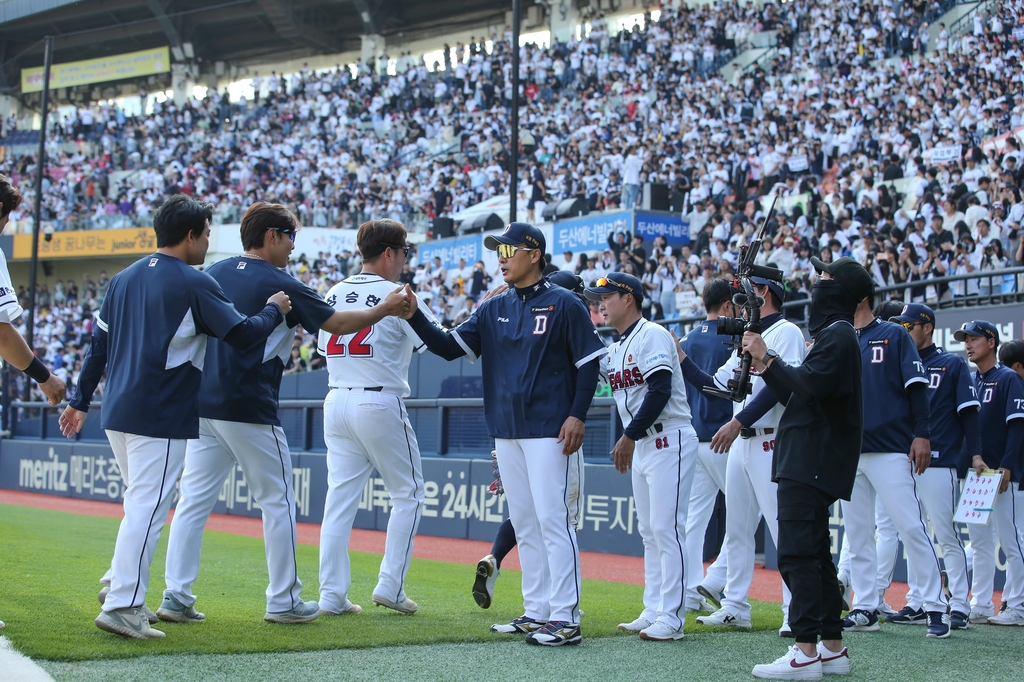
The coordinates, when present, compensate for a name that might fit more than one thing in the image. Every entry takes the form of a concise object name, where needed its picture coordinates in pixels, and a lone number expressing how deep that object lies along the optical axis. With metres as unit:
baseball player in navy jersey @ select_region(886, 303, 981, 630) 6.50
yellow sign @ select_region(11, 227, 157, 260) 31.61
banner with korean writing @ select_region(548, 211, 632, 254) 18.75
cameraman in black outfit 4.52
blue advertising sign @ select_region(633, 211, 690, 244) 18.64
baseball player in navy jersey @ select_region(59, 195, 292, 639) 4.62
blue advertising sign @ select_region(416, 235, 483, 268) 21.09
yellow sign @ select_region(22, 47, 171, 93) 44.16
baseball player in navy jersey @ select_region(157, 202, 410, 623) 5.25
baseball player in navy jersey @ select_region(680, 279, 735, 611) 6.74
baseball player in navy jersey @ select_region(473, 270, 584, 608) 5.84
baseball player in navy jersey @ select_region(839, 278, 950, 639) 5.95
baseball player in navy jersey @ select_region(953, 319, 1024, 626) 6.80
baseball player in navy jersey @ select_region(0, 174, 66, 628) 4.68
